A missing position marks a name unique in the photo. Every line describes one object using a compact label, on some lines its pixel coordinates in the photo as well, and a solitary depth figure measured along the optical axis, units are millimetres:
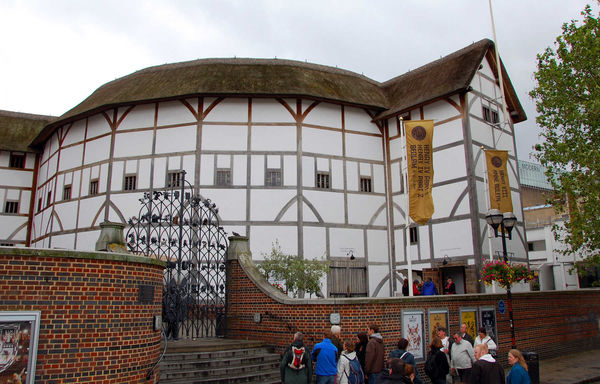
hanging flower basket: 14095
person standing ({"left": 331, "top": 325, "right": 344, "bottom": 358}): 8914
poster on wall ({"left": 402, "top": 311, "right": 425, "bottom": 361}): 11711
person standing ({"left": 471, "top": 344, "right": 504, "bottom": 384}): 6656
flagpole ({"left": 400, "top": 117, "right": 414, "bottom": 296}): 13545
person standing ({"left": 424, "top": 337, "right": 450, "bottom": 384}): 8594
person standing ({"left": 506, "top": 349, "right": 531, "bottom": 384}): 6676
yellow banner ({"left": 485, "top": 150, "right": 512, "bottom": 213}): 19031
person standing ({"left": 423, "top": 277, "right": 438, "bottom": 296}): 14283
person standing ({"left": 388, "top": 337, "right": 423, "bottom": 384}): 7871
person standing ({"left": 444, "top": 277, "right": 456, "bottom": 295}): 15689
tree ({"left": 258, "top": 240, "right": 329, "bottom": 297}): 16703
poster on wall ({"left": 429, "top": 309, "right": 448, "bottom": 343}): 12258
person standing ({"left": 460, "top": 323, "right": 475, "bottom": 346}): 9555
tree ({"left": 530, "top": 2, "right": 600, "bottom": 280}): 16922
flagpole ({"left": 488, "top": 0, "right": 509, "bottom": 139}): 21406
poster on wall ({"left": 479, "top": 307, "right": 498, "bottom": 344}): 13938
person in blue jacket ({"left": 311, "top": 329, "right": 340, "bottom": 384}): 8109
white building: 20828
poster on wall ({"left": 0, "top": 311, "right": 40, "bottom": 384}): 6254
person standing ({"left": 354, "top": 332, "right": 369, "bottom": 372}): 9422
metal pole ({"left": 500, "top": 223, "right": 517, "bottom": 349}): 12370
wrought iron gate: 11891
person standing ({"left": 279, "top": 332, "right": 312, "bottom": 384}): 7887
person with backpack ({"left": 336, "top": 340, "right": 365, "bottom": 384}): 7734
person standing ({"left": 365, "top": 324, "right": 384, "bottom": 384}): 8625
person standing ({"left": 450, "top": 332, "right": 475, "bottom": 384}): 9375
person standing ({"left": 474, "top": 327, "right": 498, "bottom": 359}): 9570
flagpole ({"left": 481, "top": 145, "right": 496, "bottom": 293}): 19856
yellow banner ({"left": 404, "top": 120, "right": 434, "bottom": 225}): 14852
